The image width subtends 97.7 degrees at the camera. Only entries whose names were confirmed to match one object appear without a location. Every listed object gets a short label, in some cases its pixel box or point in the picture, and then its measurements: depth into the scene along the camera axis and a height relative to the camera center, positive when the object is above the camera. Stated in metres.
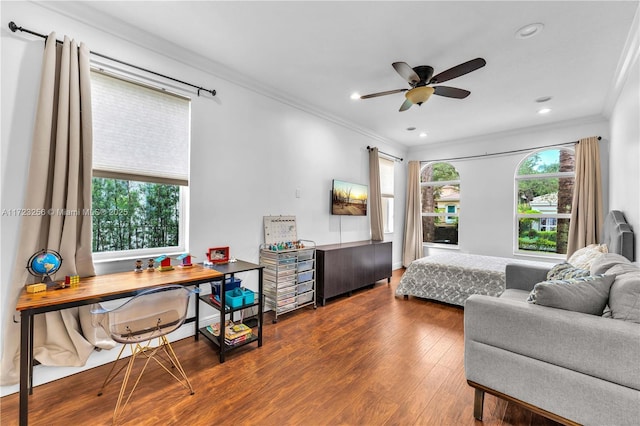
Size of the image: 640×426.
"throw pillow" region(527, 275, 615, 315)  1.47 -0.43
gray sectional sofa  1.27 -0.71
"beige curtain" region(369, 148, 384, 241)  4.96 +0.27
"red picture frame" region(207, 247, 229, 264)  2.74 -0.43
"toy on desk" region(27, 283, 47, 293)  1.71 -0.48
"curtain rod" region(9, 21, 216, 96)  1.88 +1.23
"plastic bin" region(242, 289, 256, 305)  2.57 -0.79
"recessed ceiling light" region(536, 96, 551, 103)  3.60 +1.52
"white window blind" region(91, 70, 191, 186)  2.27 +0.70
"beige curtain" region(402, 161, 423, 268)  5.92 -0.18
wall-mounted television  4.32 +0.24
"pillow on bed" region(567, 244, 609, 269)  2.51 -0.40
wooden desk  1.49 -0.52
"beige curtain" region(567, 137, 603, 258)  4.09 +0.24
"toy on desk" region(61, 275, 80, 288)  1.88 -0.48
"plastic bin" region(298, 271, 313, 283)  3.49 -0.81
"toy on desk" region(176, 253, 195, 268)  2.51 -0.45
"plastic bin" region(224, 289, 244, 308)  2.50 -0.79
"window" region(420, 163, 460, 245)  5.79 +0.25
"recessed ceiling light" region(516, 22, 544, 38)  2.25 +1.52
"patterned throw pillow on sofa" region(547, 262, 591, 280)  1.92 -0.44
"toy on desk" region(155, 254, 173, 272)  2.37 -0.44
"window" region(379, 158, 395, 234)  5.53 +0.46
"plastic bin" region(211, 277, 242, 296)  2.59 -0.70
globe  1.79 -0.35
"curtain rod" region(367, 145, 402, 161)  5.06 +1.17
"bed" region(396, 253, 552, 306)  3.43 -0.84
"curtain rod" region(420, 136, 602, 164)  4.49 +1.13
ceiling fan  2.32 +1.22
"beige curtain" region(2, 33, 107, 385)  1.88 +0.10
